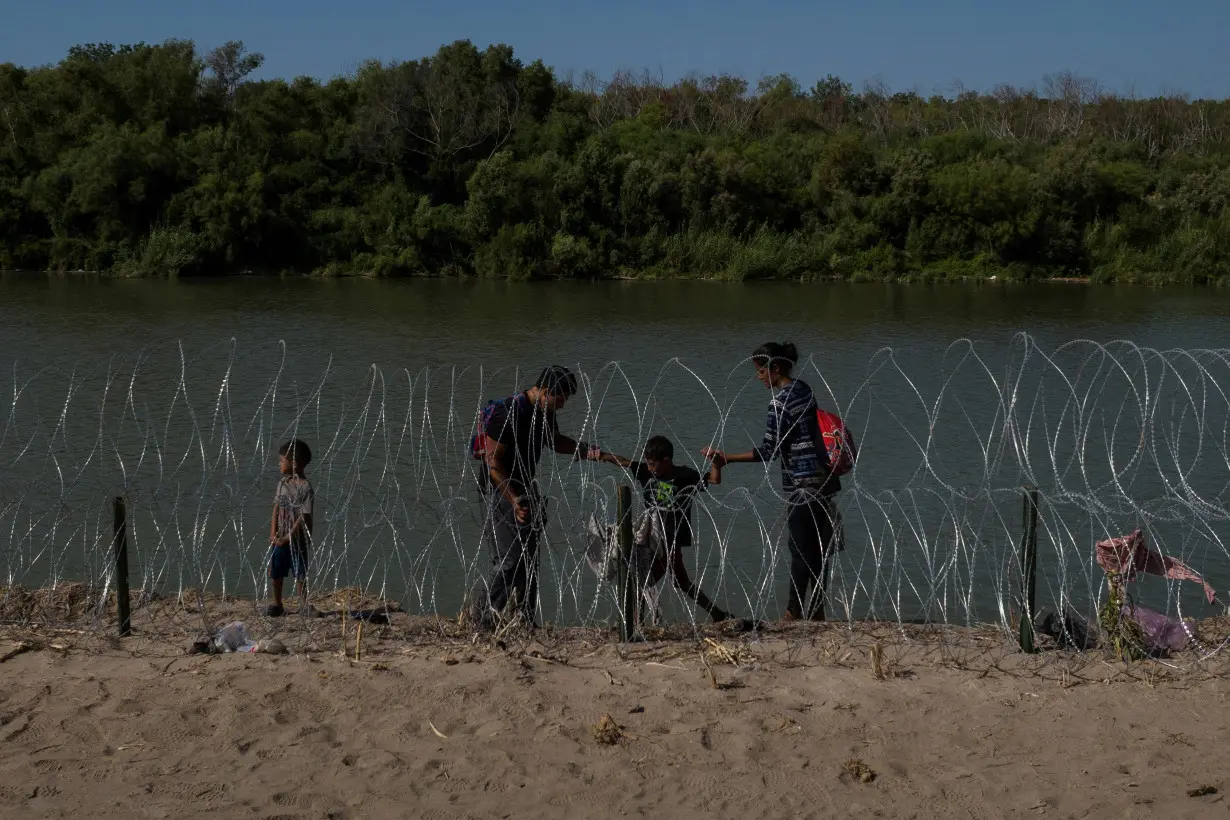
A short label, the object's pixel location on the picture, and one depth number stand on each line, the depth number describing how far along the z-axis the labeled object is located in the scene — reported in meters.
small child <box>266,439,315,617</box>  6.65
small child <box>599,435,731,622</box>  6.16
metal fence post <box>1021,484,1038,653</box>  5.51
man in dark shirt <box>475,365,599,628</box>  5.98
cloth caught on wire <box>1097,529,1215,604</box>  5.78
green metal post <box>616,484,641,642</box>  5.72
